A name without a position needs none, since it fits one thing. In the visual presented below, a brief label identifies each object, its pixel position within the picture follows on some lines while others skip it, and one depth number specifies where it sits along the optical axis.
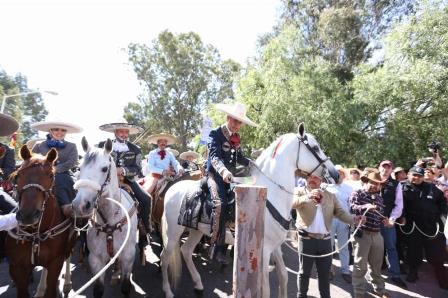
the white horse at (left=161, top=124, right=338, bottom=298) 4.27
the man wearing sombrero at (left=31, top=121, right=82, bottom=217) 4.54
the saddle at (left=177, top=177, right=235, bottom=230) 4.63
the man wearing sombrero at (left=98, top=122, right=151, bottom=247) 5.34
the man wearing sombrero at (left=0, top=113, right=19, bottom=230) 3.07
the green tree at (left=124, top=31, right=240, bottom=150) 27.00
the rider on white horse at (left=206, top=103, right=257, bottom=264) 4.54
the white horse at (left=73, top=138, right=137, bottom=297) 3.65
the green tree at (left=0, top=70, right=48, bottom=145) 58.62
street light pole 20.75
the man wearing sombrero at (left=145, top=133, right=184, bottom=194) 7.08
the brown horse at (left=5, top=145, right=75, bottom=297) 3.22
